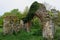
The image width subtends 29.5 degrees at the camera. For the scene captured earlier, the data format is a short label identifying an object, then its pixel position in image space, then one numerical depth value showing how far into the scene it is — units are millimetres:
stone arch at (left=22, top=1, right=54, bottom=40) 11162
